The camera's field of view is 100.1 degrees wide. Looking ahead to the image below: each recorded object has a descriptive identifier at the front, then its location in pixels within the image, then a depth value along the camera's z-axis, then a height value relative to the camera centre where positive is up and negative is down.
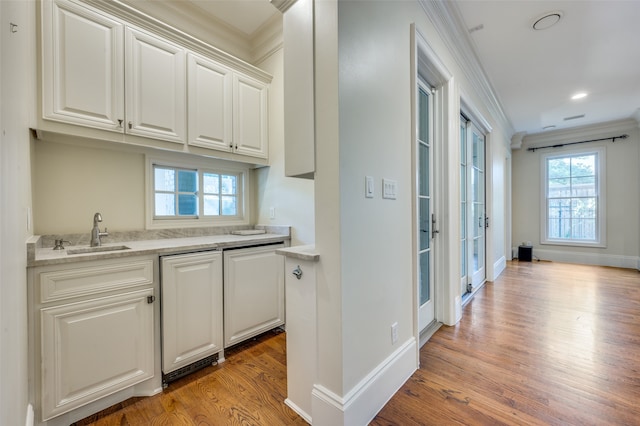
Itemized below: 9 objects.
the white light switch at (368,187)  1.39 +0.13
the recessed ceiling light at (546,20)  2.27 +1.66
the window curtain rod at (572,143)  5.02 +1.36
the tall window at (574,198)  5.30 +0.24
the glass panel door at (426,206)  2.28 +0.04
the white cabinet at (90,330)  1.33 -0.64
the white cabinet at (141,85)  1.60 +0.93
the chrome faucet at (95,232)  1.81 -0.13
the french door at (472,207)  3.18 +0.05
